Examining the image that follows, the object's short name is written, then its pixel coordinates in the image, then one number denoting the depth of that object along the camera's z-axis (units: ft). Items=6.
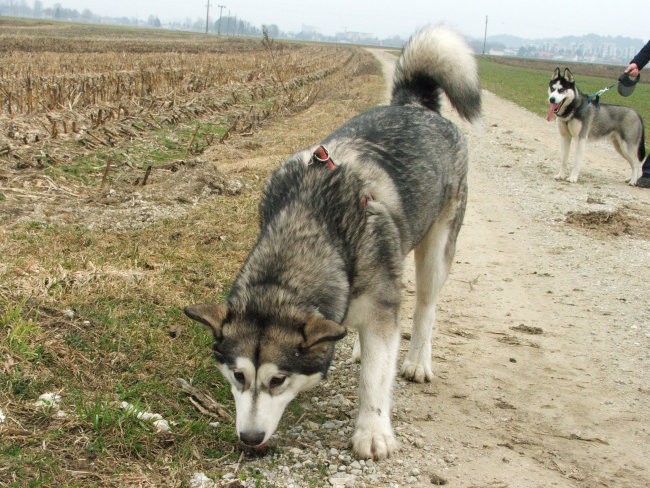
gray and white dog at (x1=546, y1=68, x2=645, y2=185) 42.09
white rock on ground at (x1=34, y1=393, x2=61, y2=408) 12.05
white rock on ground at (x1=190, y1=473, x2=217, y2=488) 10.85
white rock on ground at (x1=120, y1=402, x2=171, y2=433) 12.08
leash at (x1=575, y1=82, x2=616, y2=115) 42.29
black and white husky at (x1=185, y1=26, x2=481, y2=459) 10.96
